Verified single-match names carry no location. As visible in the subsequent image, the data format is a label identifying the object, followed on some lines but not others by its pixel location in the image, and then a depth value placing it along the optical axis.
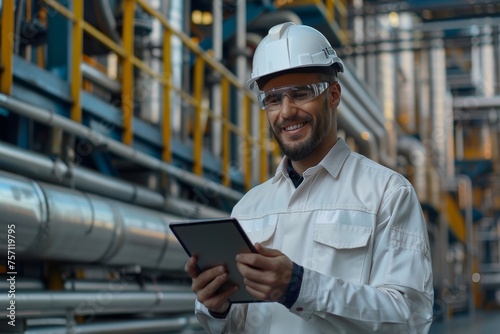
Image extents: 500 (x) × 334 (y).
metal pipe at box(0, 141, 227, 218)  4.33
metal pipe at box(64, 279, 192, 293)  5.10
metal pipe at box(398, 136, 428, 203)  17.41
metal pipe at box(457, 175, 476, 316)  22.79
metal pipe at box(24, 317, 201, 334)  4.61
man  1.95
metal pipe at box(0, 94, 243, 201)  4.47
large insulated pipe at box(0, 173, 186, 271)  4.05
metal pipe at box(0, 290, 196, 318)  4.26
